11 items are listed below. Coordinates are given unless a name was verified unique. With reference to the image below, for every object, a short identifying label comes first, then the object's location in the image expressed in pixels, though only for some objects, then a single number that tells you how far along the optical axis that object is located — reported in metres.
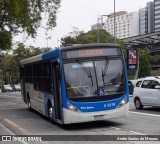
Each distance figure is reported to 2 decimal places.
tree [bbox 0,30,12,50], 31.81
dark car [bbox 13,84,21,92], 74.81
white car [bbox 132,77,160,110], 18.44
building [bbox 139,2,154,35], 106.42
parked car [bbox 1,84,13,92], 72.06
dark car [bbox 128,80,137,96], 33.60
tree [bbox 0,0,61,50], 19.72
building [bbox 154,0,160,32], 109.69
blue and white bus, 12.45
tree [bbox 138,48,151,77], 58.62
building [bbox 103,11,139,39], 98.69
